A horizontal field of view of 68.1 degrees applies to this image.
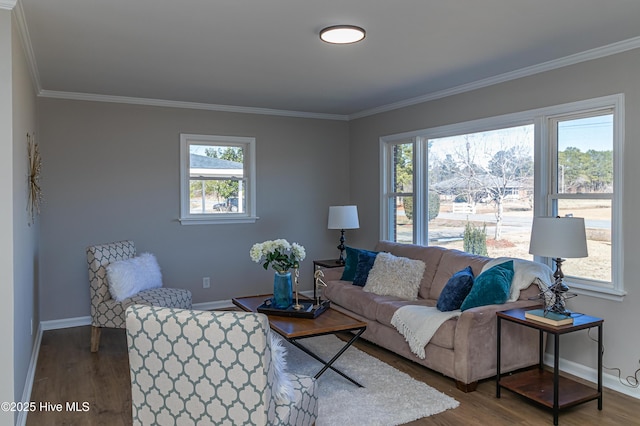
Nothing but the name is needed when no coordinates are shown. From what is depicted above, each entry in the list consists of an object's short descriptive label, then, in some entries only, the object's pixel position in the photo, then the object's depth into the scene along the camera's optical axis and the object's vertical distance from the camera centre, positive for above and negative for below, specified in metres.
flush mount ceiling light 3.03 +1.13
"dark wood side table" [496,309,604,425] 2.96 -1.24
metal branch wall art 3.75 +0.24
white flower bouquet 3.60 -0.38
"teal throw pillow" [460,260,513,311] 3.53 -0.63
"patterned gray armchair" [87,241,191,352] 4.18 -0.85
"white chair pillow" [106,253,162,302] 4.23 -0.67
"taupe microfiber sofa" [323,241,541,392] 3.35 -0.97
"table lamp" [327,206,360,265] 5.63 -0.15
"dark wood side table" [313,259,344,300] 5.51 -0.70
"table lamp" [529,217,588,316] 3.04 -0.24
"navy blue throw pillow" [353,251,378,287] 4.78 -0.63
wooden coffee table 3.13 -0.83
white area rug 2.99 -1.32
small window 5.60 +0.32
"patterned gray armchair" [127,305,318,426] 1.94 -0.68
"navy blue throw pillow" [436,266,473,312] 3.71 -0.69
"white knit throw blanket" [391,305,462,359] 3.55 -0.91
